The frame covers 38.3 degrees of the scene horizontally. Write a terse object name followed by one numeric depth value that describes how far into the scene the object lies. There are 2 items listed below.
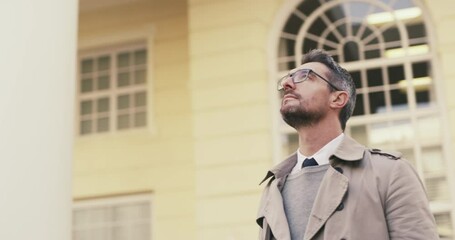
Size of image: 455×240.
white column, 4.82
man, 2.35
